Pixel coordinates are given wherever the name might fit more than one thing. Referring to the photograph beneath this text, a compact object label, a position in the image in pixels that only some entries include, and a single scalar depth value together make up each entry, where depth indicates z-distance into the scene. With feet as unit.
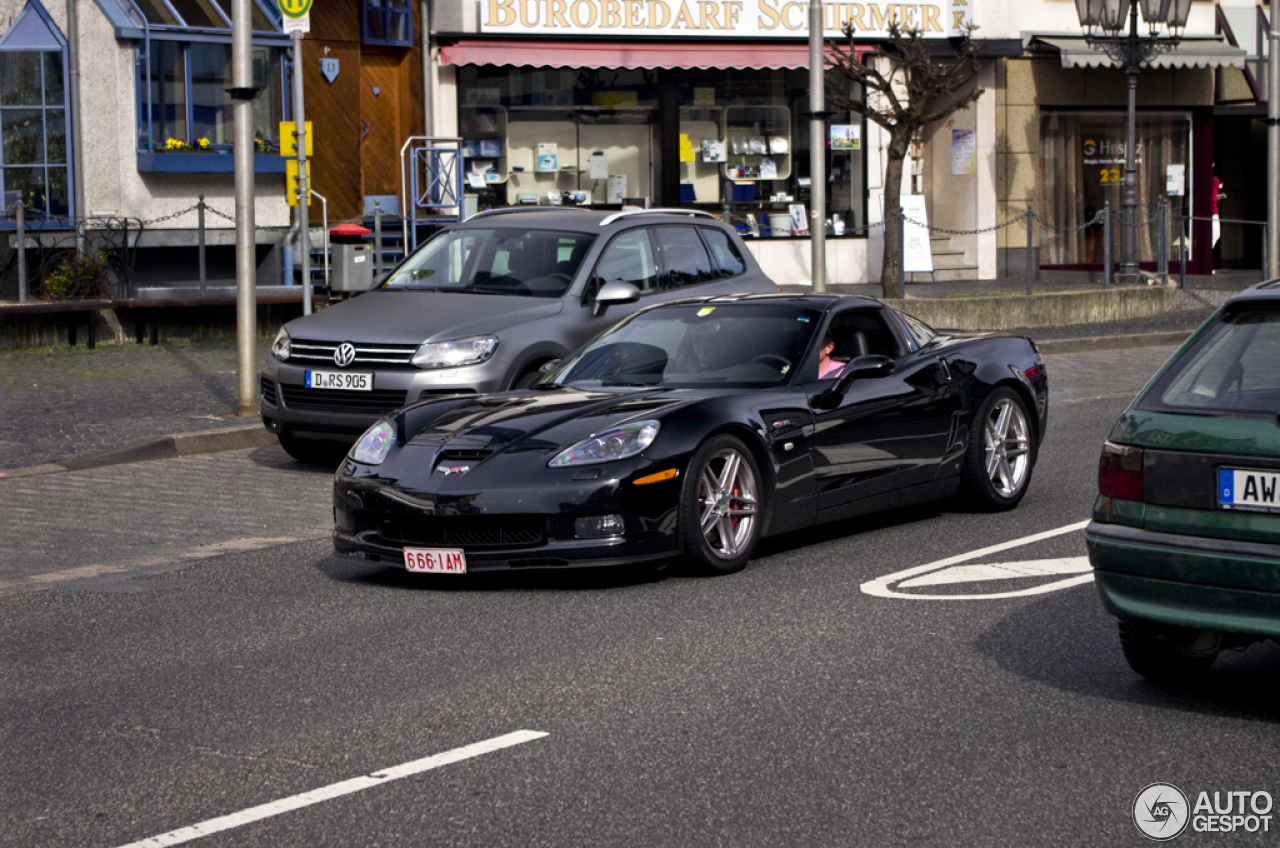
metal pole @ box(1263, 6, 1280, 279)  88.07
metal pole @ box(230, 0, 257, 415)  44.65
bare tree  76.79
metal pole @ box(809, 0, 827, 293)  66.69
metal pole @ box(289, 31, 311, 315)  52.39
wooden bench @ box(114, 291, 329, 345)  65.92
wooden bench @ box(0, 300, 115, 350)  62.85
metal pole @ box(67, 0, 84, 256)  71.72
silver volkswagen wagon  37.45
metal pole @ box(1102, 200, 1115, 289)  80.74
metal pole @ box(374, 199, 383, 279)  73.51
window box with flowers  71.97
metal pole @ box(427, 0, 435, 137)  86.63
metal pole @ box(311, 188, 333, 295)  73.79
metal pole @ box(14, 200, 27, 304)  66.90
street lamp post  82.43
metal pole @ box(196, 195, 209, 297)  68.59
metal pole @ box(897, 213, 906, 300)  72.08
